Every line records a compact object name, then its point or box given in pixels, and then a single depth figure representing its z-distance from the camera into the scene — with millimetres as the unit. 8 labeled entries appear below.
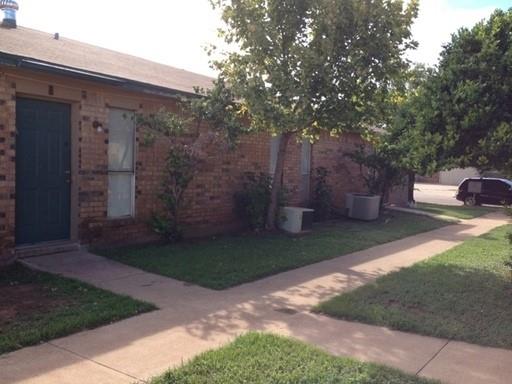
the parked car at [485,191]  23469
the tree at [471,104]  5863
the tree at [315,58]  8961
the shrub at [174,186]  8812
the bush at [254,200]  10906
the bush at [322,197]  13930
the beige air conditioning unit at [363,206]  14859
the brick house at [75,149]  6996
